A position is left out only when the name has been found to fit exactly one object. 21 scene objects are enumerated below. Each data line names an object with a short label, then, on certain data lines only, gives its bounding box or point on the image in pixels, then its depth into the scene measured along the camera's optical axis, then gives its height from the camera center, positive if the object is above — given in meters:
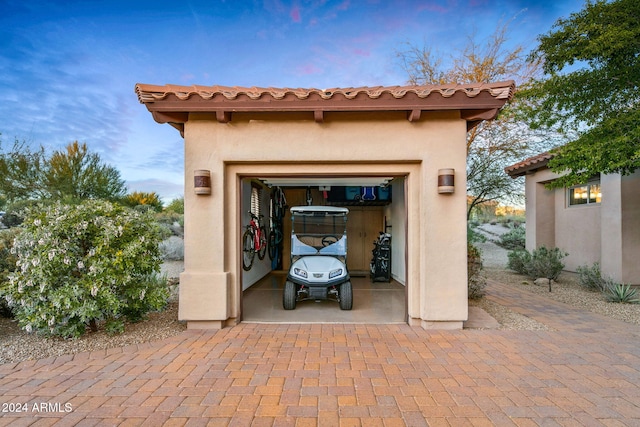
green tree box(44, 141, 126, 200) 13.27 +1.82
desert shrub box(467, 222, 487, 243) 12.99 -0.82
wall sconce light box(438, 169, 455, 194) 4.10 +0.45
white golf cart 5.27 -0.69
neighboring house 6.68 -0.04
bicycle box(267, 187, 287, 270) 9.22 -0.18
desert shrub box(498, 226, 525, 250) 14.75 -1.02
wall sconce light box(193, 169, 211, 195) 4.20 +0.47
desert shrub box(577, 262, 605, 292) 6.47 -1.23
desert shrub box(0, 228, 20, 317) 4.43 -0.62
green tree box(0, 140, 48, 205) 12.75 +1.85
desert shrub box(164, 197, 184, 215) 20.46 +0.83
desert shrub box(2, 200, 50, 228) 11.02 +0.09
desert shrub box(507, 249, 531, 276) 8.28 -1.14
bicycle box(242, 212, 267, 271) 6.93 -0.51
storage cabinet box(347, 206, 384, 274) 9.94 -0.48
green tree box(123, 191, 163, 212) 17.09 +1.09
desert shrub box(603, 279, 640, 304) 5.59 -1.33
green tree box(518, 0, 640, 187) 4.79 +2.15
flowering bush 3.64 -0.58
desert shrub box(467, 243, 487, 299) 5.66 -1.04
